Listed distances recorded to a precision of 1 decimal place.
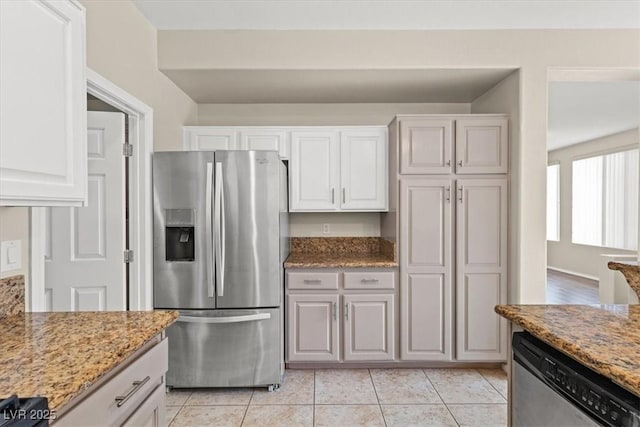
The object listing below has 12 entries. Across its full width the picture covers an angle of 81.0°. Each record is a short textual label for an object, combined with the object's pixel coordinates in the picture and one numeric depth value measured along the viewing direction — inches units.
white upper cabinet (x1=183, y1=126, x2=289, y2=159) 130.1
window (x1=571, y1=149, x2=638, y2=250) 251.4
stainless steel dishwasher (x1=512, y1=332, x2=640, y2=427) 37.5
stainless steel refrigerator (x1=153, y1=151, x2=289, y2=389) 105.0
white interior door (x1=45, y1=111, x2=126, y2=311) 91.4
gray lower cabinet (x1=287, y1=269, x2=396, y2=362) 117.9
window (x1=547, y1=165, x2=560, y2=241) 319.6
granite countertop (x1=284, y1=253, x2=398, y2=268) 117.6
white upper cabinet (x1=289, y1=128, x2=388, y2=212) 129.5
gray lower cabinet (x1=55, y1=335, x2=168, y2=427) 38.5
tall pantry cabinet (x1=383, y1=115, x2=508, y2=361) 116.7
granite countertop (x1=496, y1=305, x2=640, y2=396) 38.3
